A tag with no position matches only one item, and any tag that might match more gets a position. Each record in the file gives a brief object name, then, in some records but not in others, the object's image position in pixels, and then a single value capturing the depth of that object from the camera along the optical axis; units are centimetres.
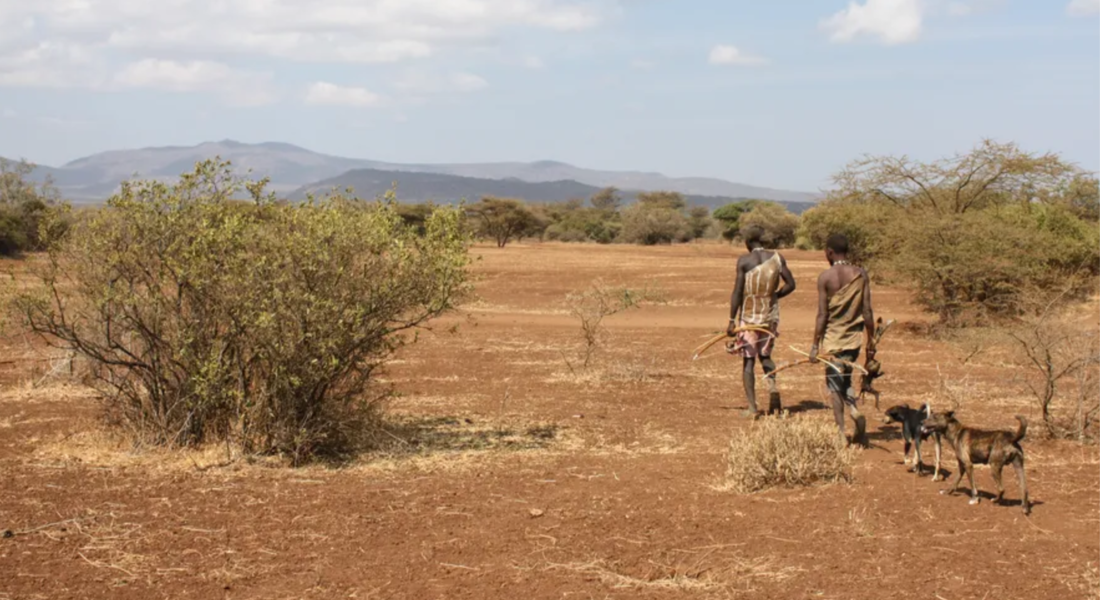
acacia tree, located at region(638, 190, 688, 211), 10338
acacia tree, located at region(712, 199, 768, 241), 8211
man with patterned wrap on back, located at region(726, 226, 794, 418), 966
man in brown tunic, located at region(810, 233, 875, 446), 866
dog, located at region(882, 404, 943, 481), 754
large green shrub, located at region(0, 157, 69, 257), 3509
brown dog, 680
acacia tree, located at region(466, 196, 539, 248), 6556
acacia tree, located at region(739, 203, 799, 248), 6531
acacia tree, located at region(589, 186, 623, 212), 12888
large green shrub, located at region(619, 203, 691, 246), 7306
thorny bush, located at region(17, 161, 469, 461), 798
